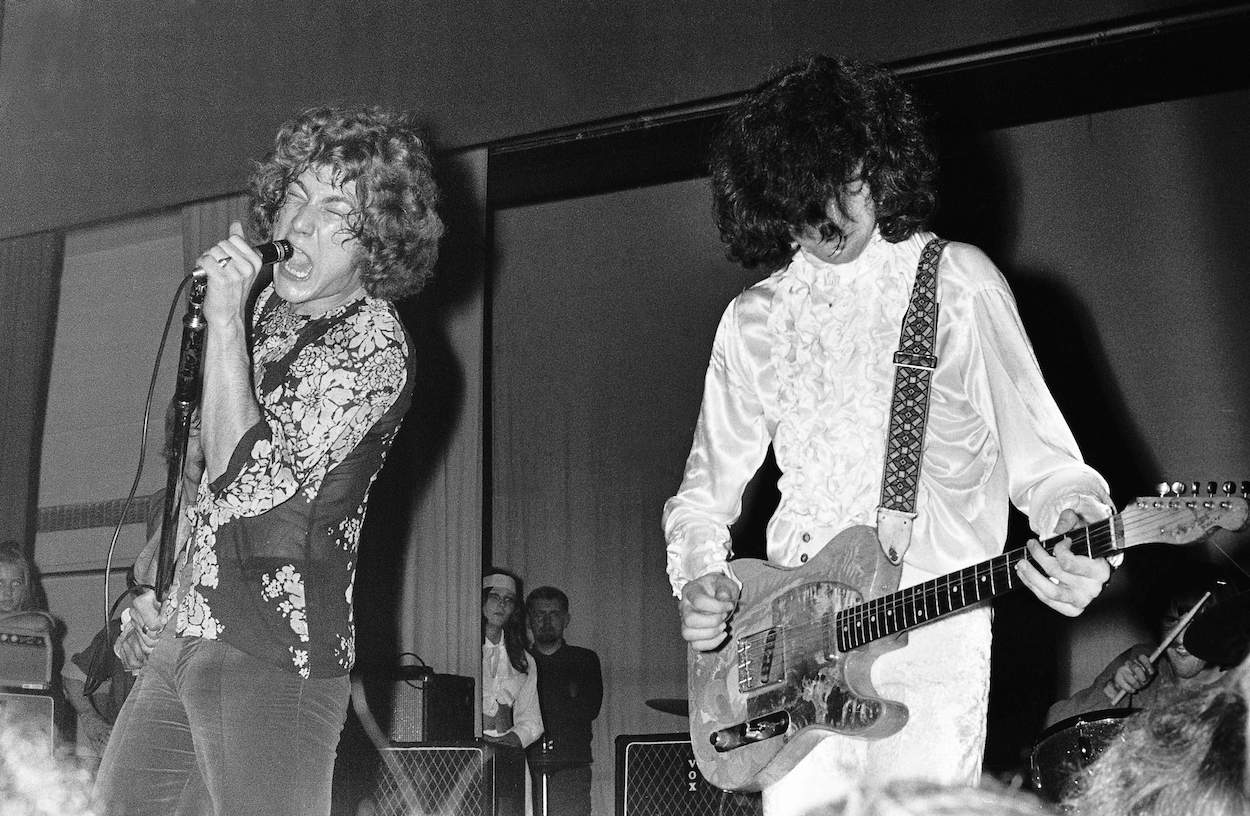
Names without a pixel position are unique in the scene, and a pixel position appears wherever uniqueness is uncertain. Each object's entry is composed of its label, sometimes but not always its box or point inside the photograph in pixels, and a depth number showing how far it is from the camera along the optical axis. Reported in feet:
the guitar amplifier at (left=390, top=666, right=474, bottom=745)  17.13
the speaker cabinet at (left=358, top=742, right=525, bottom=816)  14.02
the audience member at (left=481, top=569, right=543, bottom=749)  21.79
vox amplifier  14.46
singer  6.66
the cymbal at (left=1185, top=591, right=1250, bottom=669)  12.19
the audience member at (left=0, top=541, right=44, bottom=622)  20.65
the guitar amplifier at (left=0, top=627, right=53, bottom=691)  17.16
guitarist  6.64
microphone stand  7.41
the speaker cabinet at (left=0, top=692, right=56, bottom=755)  16.08
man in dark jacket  23.54
